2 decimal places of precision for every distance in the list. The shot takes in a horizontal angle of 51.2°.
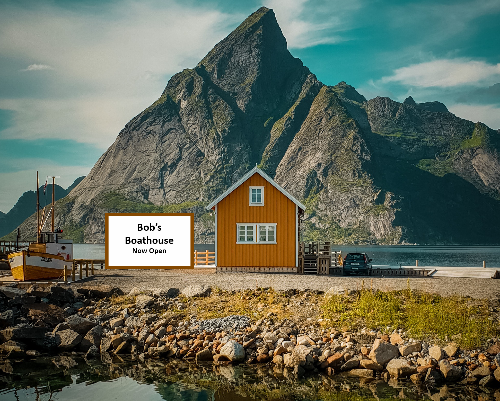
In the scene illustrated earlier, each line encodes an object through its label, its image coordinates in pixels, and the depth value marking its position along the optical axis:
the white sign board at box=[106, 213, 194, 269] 20.67
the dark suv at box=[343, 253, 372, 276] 35.22
